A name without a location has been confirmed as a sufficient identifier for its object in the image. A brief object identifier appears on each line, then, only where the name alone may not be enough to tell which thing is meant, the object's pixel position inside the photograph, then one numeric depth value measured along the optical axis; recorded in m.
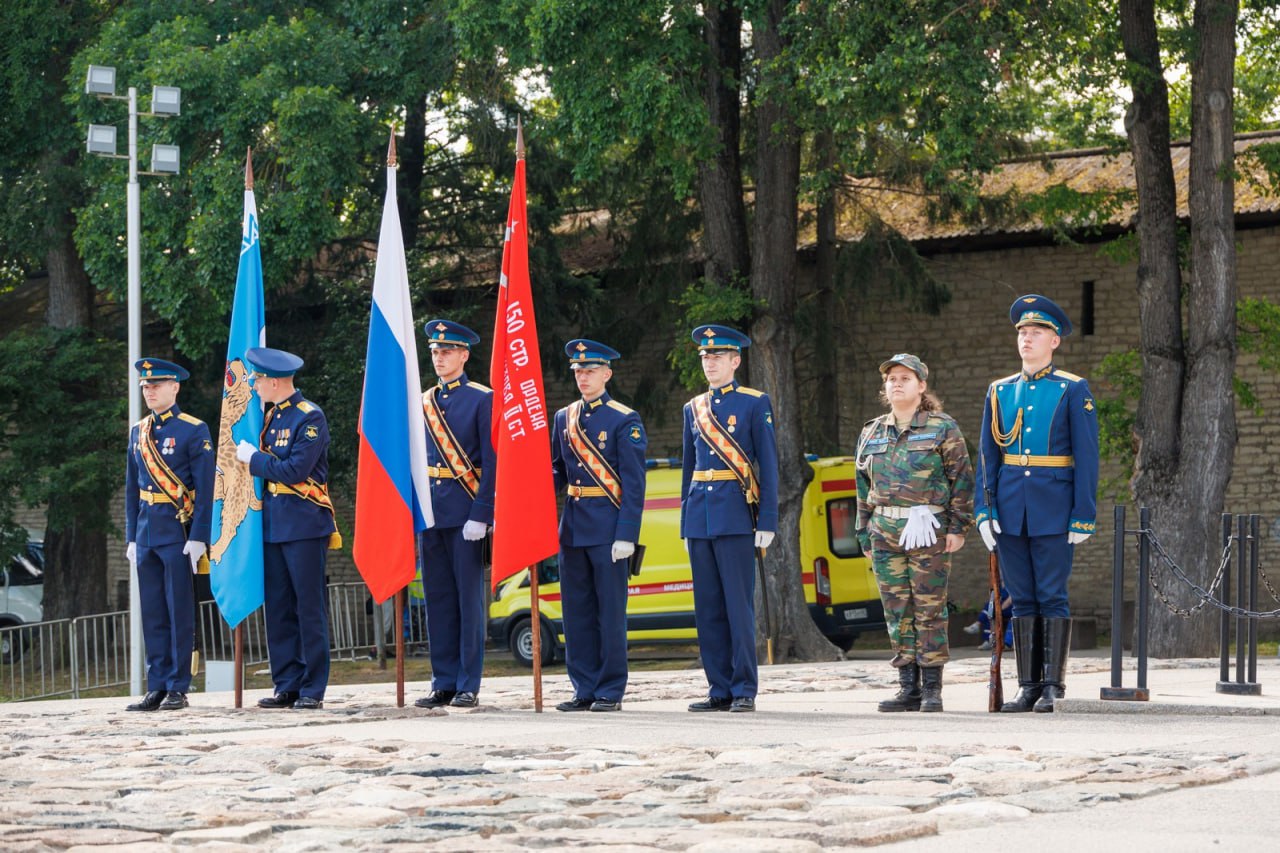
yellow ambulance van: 19.42
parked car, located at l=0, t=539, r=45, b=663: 26.23
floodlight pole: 18.53
